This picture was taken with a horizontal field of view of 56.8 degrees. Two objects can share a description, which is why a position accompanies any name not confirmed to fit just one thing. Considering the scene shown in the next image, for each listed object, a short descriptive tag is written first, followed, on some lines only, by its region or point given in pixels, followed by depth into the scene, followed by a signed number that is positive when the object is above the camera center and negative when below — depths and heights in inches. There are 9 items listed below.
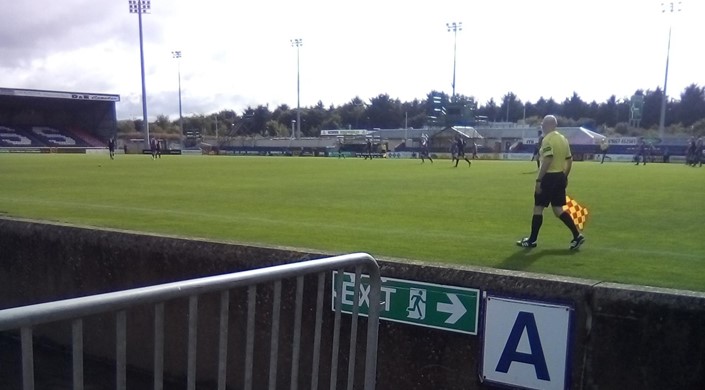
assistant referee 335.6 -25.1
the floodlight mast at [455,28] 3191.9 +466.1
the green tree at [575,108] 4985.7 +137.1
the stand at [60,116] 2992.1 -6.1
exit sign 227.5 -65.2
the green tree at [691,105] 4333.2 +154.5
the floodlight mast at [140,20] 2677.2 +406.7
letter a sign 209.2 -71.9
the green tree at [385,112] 5452.8 +80.0
